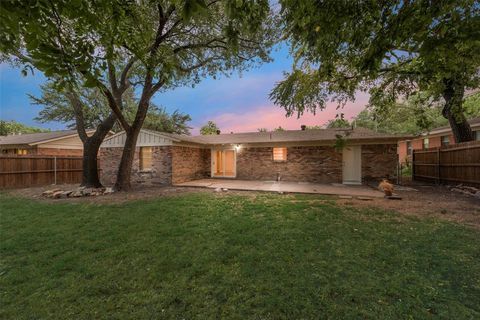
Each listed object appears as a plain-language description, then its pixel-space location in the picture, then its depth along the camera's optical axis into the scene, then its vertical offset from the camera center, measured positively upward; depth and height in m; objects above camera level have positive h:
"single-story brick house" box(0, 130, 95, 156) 15.70 +1.39
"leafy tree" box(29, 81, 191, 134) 14.58 +4.43
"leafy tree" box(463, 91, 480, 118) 13.44 +3.41
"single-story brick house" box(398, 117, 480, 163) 13.24 +1.26
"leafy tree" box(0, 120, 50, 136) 30.06 +5.33
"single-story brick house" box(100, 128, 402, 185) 11.20 +0.11
